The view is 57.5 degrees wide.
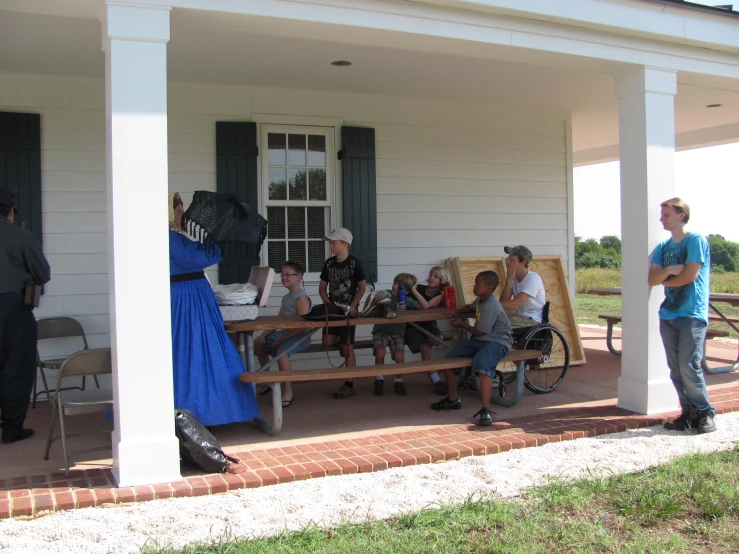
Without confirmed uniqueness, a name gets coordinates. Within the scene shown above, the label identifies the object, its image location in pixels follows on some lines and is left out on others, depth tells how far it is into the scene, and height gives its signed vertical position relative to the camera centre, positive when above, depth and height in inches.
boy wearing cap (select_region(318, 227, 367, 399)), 232.8 -4.6
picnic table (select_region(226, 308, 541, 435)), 185.6 -28.3
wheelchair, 235.0 -27.3
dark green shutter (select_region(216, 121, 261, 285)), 257.3 +40.8
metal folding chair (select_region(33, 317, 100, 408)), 226.5 -19.0
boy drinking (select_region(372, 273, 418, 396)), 239.0 -26.3
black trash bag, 152.3 -39.7
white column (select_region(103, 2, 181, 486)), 143.5 +7.5
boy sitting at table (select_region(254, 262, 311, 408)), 214.2 -20.4
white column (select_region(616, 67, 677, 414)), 202.1 +16.8
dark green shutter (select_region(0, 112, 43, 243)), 228.7 +38.7
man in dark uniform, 179.6 -12.4
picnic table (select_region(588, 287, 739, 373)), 269.0 -24.6
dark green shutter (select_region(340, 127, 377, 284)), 275.1 +32.7
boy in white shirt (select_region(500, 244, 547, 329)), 240.7 -8.1
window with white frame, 271.3 +32.5
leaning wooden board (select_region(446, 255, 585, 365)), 292.2 -6.6
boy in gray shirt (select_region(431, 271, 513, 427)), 205.5 -22.3
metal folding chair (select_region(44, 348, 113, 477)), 154.7 -29.8
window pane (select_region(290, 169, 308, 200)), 273.9 +35.4
